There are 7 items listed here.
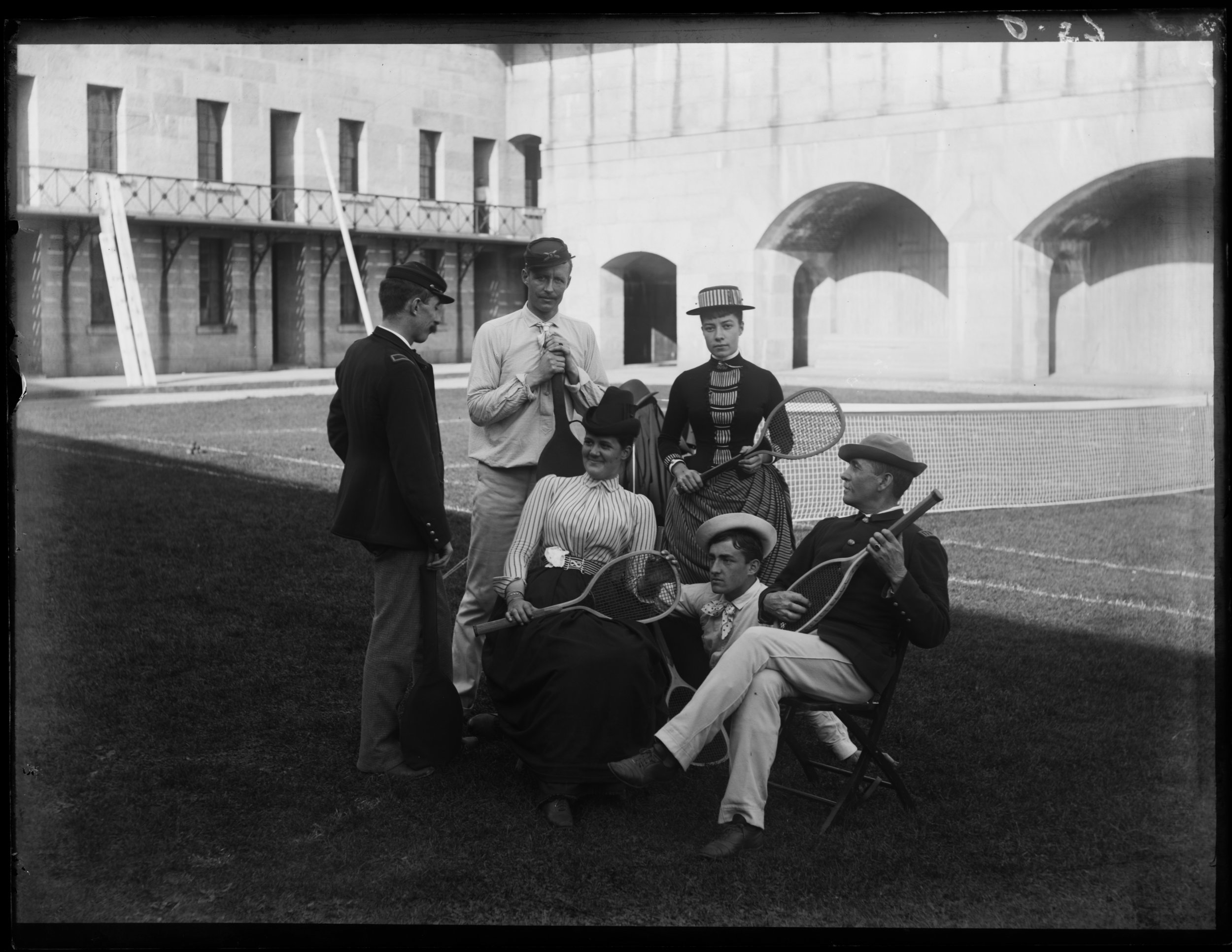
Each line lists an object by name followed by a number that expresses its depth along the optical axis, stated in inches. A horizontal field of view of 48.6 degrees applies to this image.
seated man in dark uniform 202.1
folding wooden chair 210.5
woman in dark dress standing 243.4
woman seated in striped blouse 214.5
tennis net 521.7
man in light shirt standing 247.4
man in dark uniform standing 222.8
